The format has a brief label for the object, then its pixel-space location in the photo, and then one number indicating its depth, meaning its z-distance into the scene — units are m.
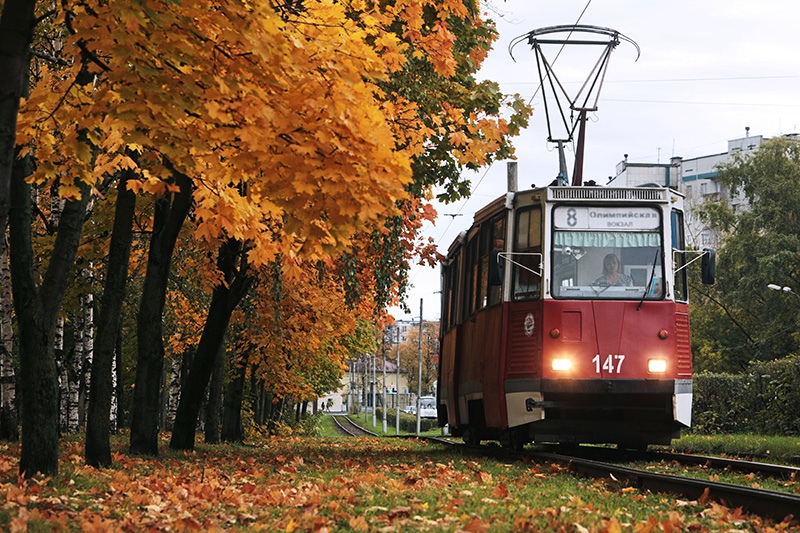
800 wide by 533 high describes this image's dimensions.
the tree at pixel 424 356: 130.38
